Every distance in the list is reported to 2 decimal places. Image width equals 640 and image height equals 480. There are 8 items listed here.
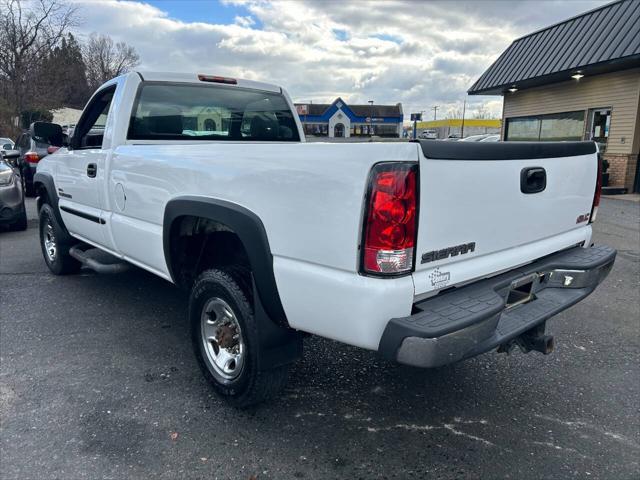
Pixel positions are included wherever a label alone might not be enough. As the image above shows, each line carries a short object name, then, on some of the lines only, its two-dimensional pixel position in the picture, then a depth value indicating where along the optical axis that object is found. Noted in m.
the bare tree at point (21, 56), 28.77
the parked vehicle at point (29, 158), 11.64
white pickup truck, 2.06
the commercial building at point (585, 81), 13.75
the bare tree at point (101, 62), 69.44
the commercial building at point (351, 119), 50.09
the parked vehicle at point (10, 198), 7.92
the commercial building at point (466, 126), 65.03
